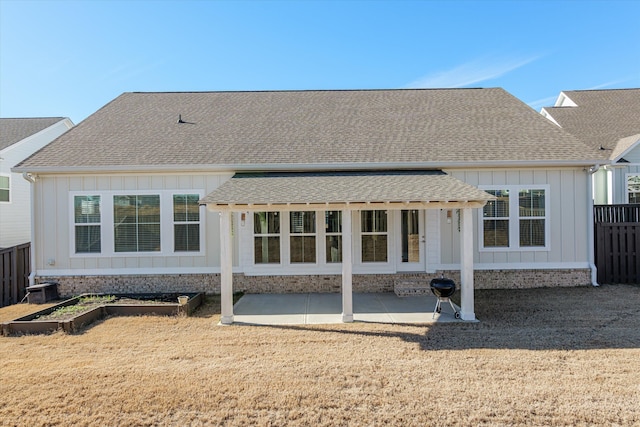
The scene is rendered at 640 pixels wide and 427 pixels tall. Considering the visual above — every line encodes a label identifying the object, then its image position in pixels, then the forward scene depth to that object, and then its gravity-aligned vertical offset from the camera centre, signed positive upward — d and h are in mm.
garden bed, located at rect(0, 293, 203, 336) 6562 -1952
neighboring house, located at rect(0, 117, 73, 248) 14344 +1863
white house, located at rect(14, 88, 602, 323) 9297 -273
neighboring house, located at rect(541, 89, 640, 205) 12594 +3426
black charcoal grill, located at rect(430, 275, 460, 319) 7059 -1505
